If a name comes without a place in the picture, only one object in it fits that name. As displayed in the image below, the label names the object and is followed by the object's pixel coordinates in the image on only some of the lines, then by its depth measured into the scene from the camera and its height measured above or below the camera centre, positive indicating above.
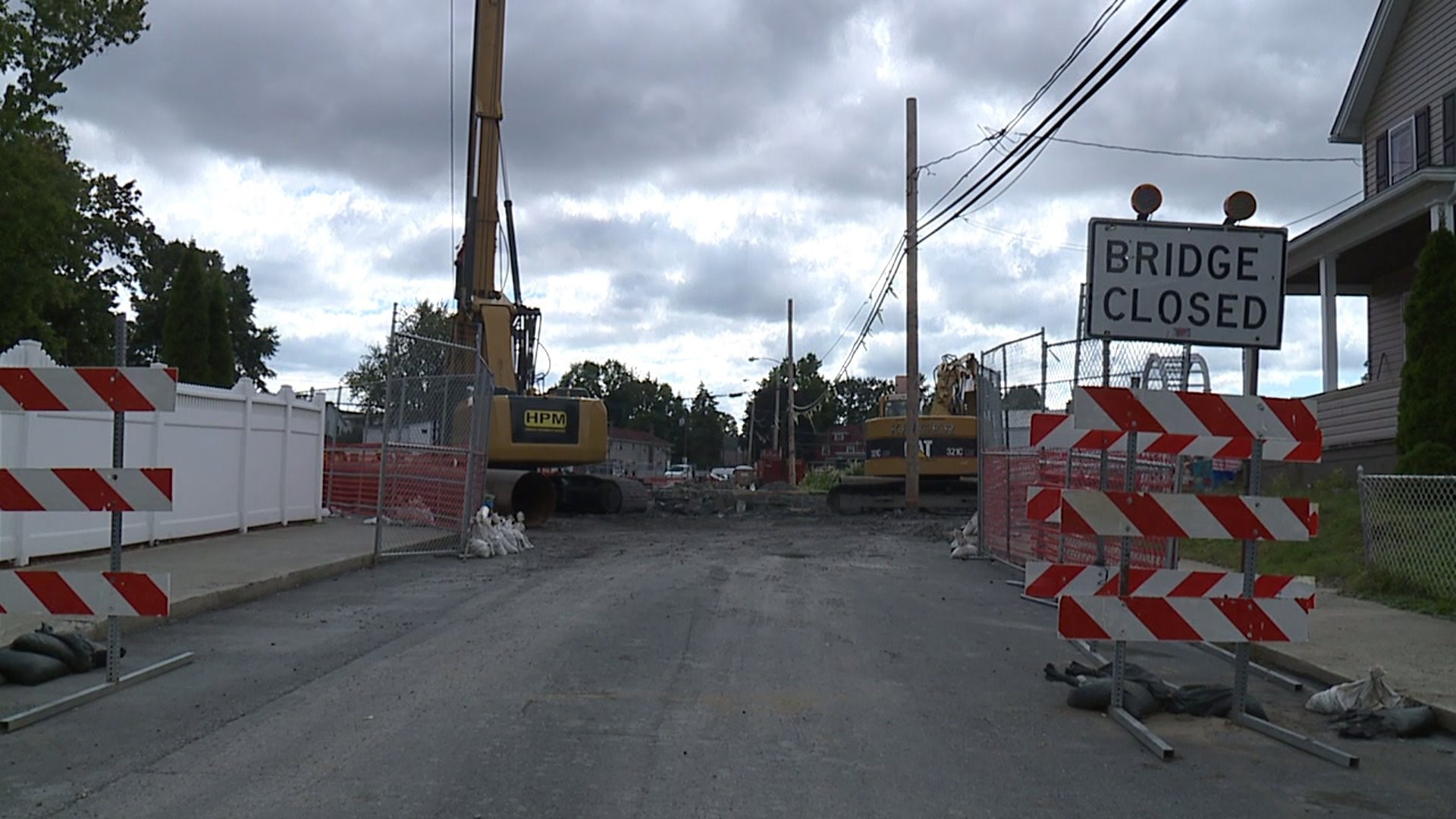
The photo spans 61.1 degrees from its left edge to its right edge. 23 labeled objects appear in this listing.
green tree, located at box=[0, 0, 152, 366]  22.92 +5.71
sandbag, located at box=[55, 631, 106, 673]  7.55 -1.24
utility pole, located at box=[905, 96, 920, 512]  26.50 +3.11
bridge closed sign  7.37 +1.15
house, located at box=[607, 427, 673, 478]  107.19 +1.06
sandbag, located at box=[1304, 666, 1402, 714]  6.98 -1.25
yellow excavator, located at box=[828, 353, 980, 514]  27.83 +0.28
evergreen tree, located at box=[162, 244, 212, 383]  37.84 +3.76
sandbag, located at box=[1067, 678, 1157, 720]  6.84 -1.27
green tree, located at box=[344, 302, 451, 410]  17.59 +1.41
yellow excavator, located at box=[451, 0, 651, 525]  23.00 +2.14
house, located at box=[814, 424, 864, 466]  108.69 +2.13
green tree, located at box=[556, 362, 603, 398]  126.56 +9.33
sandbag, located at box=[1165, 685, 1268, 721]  6.92 -1.30
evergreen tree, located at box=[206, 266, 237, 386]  39.44 +3.57
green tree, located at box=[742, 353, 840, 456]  88.50 +4.82
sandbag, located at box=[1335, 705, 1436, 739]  6.65 -1.34
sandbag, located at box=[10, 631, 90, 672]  7.45 -1.20
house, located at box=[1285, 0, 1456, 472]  20.09 +4.44
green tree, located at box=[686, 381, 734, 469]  135.38 +3.36
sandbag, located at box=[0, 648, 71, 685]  7.19 -1.29
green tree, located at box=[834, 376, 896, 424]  140.38 +7.96
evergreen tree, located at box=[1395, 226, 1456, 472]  15.94 +1.60
